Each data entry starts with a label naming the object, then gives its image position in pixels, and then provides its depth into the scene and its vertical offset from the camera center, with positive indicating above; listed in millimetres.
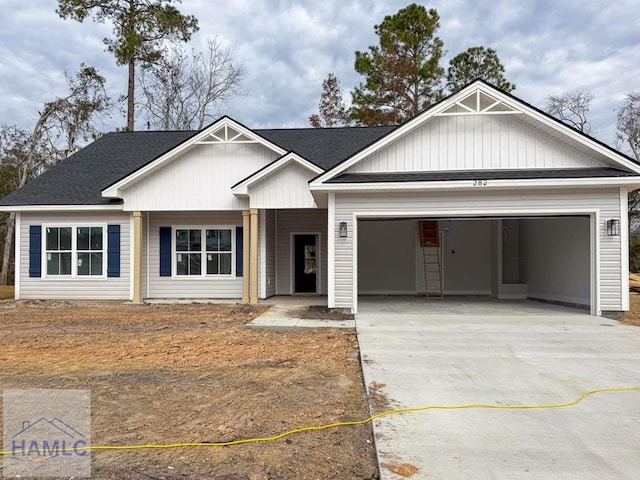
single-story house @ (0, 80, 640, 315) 9883 +844
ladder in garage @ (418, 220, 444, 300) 14438 -341
